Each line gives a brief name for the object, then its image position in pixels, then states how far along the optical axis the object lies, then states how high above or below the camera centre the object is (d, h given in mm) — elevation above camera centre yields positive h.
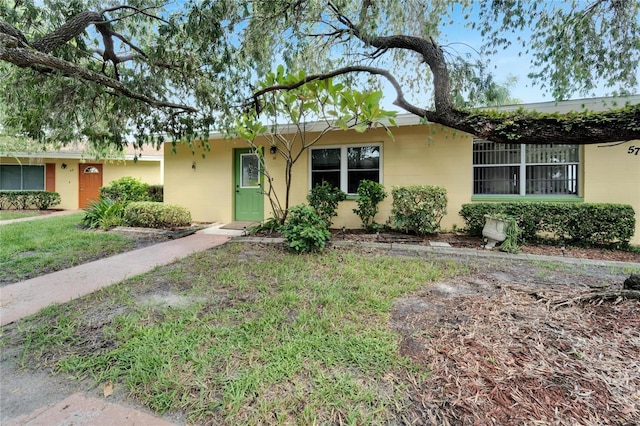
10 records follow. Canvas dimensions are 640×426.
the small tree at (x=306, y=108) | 5391 +2101
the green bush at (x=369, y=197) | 7281 +334
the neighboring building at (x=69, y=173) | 14766 +1841
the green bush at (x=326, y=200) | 7531 +268
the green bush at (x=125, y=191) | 10695 +682
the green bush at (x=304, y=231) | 5784 -393
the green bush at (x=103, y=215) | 8734 -162
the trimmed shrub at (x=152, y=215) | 8602 -147
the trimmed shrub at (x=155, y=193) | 11618 +649
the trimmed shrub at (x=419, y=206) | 6859 +115
